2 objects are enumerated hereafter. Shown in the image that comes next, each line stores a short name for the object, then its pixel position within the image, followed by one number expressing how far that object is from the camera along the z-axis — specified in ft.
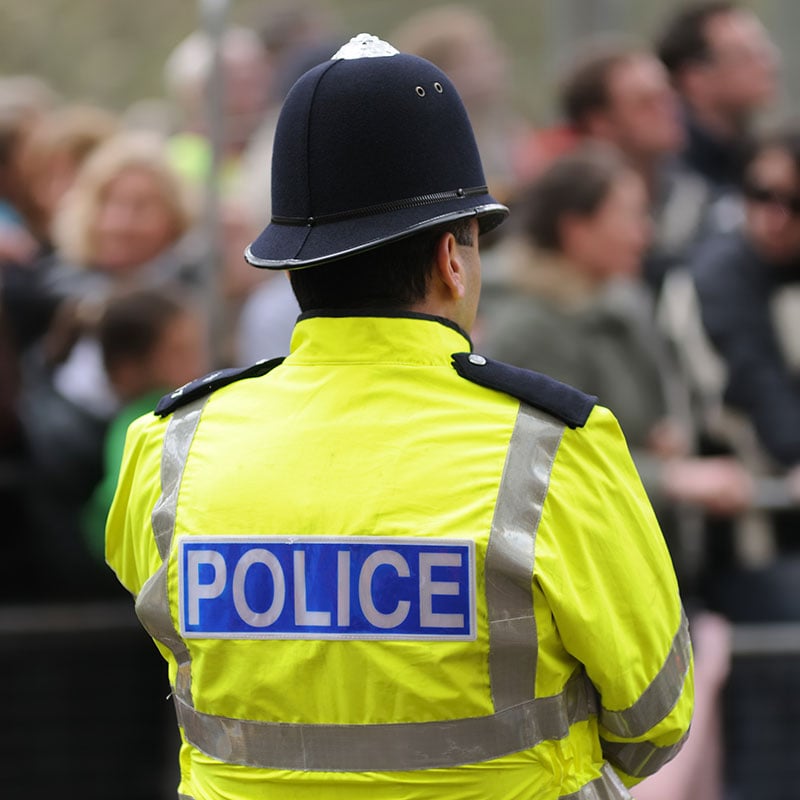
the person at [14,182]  34.30
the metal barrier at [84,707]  31.78
